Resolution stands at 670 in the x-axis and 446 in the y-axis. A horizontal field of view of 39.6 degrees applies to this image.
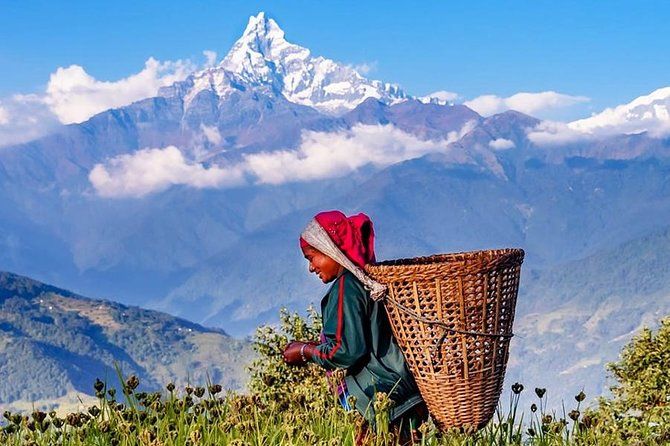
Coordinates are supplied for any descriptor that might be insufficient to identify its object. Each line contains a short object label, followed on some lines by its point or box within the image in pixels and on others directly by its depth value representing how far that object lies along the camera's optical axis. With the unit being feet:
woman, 23.91
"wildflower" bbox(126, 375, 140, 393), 20.93
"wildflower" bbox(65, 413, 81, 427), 20.75
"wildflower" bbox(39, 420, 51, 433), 20.27
